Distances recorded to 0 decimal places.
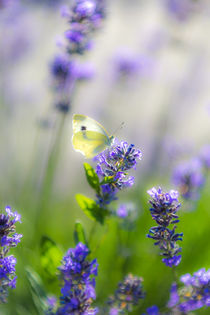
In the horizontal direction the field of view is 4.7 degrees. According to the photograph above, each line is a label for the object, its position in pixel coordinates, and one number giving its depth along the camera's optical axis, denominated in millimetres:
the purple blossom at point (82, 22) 1307
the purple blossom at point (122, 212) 1317
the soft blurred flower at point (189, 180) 1349
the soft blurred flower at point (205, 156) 1381
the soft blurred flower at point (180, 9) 1696
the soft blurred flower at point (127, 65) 1623
